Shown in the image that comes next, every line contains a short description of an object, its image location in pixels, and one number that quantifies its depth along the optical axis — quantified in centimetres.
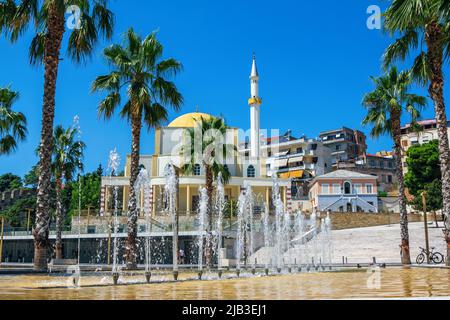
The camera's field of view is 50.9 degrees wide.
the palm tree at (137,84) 1852
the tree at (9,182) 8788
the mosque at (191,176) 5025
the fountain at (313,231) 3498
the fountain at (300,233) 3227
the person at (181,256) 3319
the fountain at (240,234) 3337
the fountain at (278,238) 2952
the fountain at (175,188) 1320
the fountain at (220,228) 2833
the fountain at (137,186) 1165
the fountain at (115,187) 1058
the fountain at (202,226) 3206
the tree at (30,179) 8819
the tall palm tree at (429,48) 1292
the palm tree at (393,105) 2267
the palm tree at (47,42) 1408
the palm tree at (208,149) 2505
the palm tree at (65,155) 2984
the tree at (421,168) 5303
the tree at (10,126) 2300
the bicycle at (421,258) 2282
